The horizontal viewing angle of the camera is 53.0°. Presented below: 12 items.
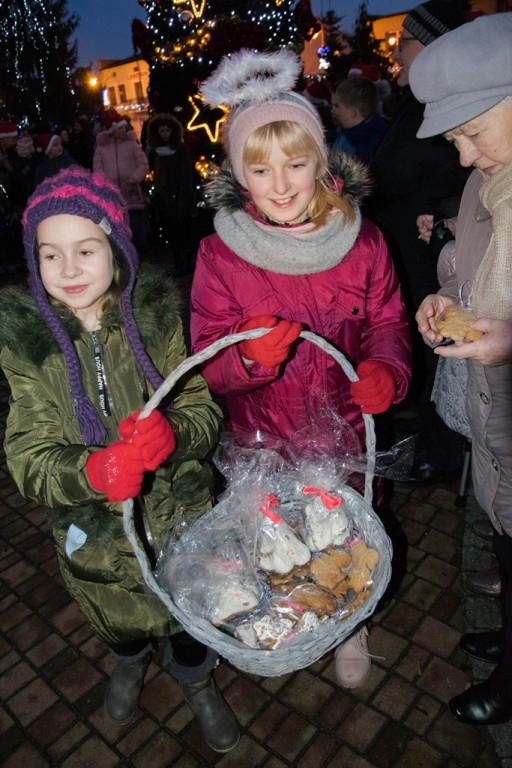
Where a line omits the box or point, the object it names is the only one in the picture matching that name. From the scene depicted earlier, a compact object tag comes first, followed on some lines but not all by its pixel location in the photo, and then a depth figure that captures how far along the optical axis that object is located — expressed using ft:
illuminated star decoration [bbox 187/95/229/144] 28.53
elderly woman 4.74
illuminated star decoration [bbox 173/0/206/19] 23.54
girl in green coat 5.63
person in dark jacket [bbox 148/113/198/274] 24.90
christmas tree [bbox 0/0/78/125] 62.59
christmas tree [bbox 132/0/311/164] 23.30
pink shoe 7.70
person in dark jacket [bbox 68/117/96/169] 35.88
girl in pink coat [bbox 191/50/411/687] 6.15
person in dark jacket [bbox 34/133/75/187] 28.35
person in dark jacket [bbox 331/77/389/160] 14.69
